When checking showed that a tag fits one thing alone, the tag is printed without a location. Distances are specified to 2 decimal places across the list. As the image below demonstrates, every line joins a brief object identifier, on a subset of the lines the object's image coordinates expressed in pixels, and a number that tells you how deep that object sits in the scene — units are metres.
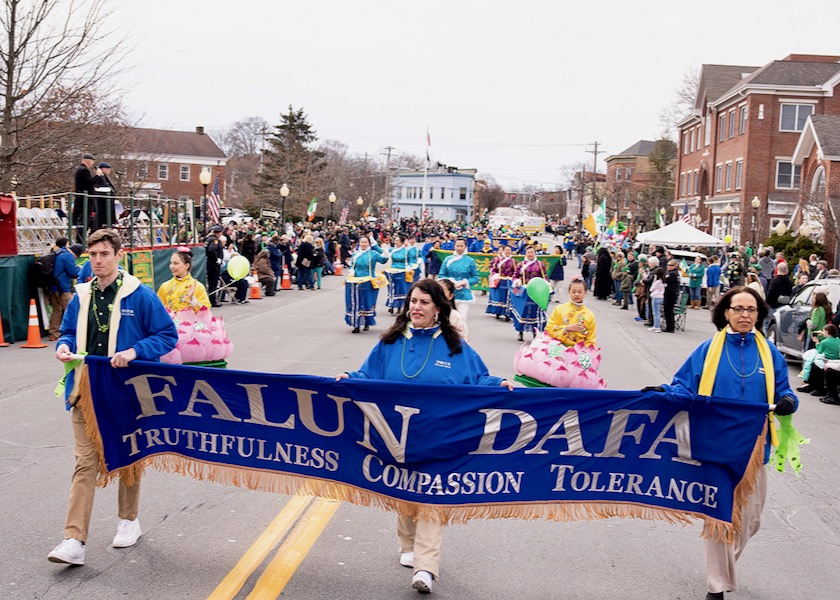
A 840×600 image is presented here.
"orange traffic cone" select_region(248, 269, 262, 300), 27.84
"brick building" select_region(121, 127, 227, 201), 82.69
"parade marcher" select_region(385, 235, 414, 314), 23.23
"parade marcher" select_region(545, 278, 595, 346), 10.34
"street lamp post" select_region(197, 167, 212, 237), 28.45
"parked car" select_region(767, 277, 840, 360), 16.77
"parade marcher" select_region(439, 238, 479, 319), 19.56
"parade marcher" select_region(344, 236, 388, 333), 19.22
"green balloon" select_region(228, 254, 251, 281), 17.59
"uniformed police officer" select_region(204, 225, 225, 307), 25.16
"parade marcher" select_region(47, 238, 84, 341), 16.92
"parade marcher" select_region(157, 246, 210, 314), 10.84
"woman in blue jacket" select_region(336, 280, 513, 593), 5.81
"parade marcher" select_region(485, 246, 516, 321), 22.09
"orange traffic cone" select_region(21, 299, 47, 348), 16.17
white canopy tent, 31.25
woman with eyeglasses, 5.64
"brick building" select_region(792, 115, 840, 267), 31.75
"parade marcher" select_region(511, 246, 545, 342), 18.75
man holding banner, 5.92
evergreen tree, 62.72
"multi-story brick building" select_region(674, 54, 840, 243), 50.19
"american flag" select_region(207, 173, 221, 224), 32.72
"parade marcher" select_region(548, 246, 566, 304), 30.05
